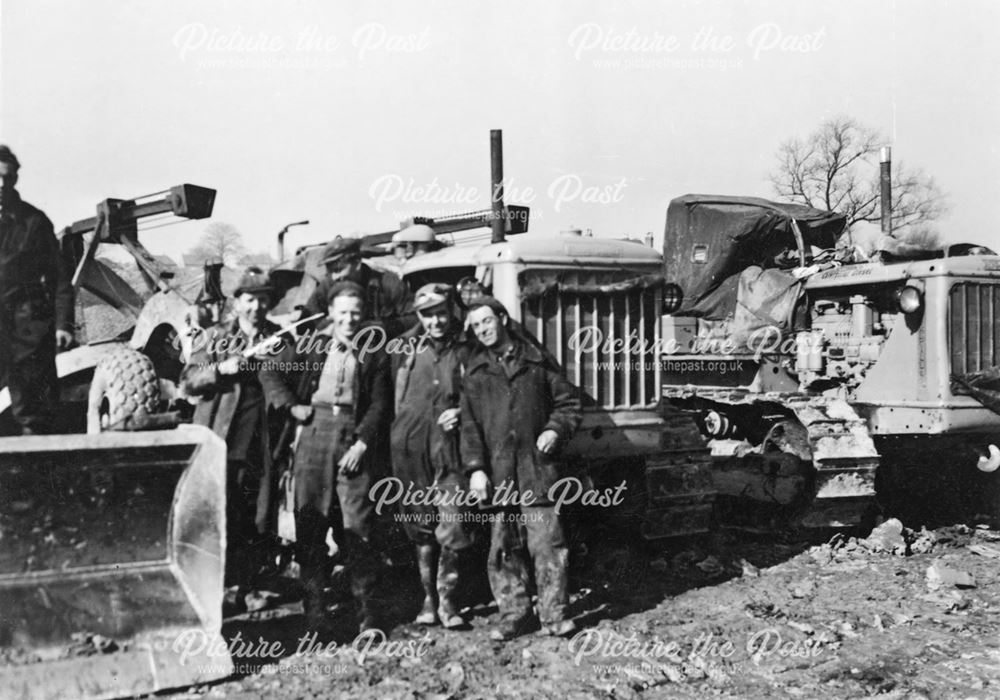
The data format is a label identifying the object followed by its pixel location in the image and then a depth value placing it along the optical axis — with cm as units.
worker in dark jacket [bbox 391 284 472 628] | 481
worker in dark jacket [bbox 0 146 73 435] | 519
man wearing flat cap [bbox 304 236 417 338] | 546
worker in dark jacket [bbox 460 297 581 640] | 480
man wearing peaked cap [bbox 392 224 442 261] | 718
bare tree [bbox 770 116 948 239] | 3278
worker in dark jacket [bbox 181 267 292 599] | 497
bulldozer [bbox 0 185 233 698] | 405
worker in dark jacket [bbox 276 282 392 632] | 473
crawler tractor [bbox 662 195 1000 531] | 711
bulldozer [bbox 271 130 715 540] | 599
